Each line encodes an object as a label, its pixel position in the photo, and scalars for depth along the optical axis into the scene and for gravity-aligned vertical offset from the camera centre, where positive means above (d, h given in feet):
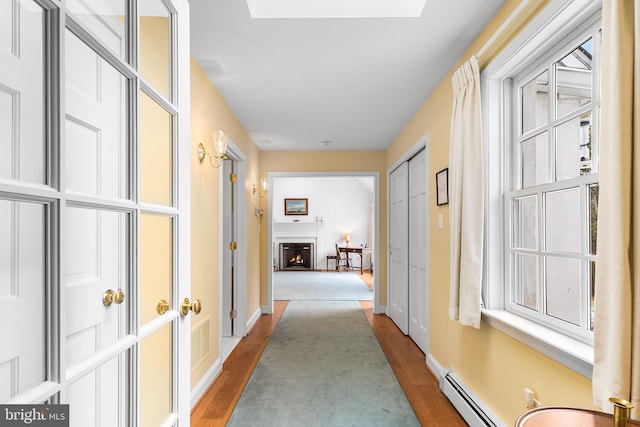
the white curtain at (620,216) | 3.23 -0.01
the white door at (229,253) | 12.92 -1.39
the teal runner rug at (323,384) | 7.26 -4.20
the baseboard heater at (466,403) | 6.32 -3.71
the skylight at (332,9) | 6.12 +3.60
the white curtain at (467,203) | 6.43 +0.25
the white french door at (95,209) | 1.95 +0.05
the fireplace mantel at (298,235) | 32.71 -1.76
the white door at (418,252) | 10.94 -1.22
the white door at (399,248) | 13.41 -1.33
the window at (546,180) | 4.63 +0.55
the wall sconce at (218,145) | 9.11 +1.85
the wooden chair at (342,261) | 31.40 -4.10
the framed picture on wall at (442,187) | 8.61 +0.73
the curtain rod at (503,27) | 5.18 +3.04
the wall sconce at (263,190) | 16.42 +1.23
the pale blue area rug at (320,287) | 20.11 -4.72
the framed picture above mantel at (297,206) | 33.17 +0.94
